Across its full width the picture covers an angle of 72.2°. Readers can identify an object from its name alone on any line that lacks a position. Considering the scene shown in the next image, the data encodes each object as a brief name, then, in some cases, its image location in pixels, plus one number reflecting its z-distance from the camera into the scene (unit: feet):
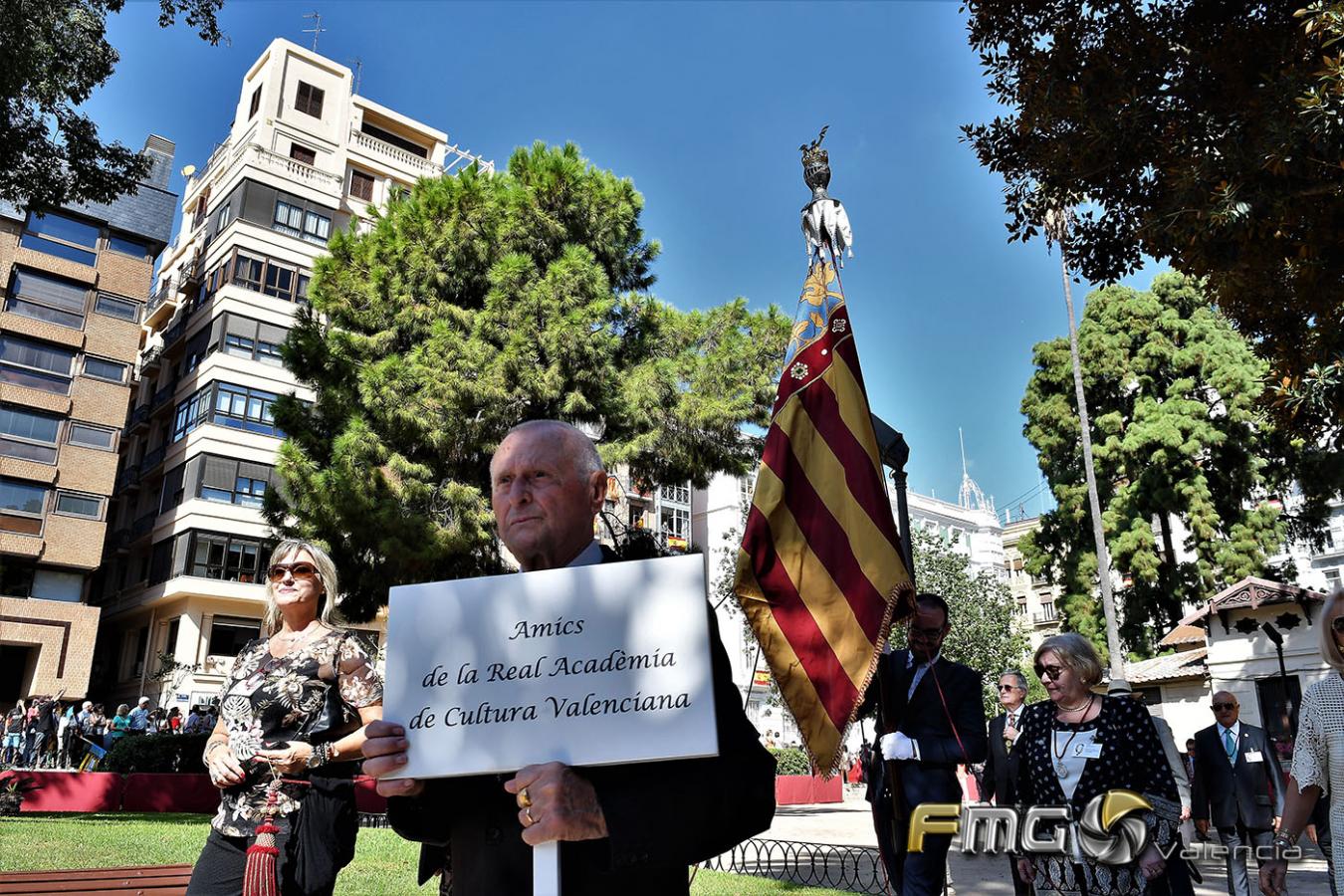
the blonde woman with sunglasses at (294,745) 10.82
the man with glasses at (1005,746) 23.16
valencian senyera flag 15.71
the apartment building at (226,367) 105.50
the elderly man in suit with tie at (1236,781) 27.68
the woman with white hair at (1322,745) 12.71
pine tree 48.96
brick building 104.12
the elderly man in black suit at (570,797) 5.39
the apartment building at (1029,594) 223.86
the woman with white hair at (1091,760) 14.37
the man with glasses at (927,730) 16.53
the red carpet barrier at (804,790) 88.63
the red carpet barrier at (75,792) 43.32
